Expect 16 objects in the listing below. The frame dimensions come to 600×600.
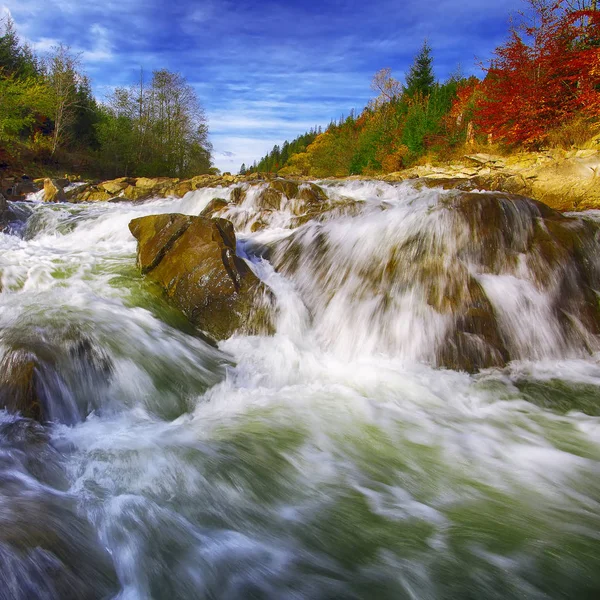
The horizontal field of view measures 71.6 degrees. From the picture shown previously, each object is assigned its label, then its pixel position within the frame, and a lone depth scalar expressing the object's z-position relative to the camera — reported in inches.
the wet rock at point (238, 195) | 411.1
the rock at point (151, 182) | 806.1
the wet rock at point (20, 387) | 122.7
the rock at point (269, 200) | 390.6
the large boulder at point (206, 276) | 210.2
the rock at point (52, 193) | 617.9
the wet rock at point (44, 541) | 64.9
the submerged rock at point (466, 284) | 190.9
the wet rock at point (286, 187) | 403.9
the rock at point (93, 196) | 710.5
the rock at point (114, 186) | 777.6
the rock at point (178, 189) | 689.2
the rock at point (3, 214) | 372.2
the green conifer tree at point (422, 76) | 1229.7
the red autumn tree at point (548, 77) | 510.6
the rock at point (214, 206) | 402.3
